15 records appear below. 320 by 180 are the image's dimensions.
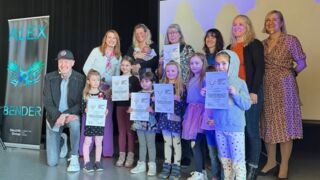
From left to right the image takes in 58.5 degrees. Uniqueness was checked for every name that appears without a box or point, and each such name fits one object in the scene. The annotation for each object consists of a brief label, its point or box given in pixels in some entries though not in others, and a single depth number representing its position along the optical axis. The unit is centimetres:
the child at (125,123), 291
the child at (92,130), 279
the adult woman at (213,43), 263
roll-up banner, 374
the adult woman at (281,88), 256
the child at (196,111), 242
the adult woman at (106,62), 313
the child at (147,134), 271
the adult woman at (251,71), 244
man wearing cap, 292
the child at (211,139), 226
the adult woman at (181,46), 278
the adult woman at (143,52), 296
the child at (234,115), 212
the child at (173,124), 254
